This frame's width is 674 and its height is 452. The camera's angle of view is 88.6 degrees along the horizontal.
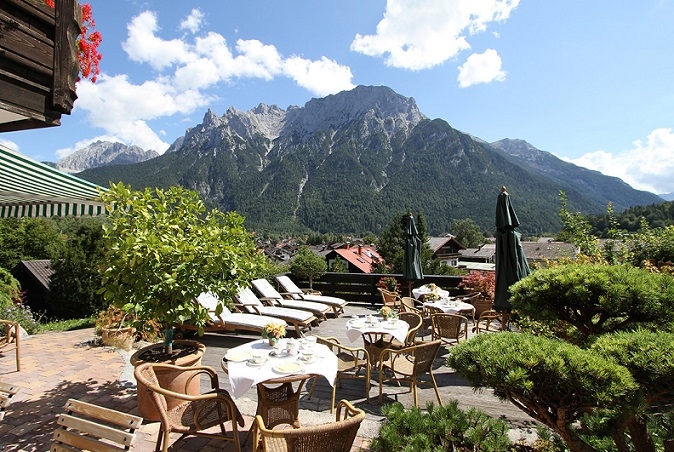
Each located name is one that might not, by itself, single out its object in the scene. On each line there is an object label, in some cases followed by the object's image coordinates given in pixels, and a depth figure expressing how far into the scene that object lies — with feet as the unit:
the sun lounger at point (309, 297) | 27.50
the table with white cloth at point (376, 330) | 14.33
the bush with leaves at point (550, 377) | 5.64
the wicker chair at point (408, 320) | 15.99
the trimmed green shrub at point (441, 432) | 7.75
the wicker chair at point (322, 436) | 6.04
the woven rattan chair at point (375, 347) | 14.25
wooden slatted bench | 6.15
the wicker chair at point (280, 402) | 9.16
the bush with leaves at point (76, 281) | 35.73
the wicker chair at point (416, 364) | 11.53
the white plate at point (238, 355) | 10.10
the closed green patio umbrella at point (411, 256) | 31.04
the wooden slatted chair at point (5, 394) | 7.29
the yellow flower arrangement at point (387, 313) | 15.97
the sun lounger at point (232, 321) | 18.72
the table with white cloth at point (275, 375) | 8.95
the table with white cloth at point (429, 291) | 24.81
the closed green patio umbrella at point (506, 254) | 17.85
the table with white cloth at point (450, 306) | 21.69
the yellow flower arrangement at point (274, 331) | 11.24
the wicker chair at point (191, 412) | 7.73
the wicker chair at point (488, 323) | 21.51
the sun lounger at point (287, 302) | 24.39
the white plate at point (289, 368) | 9.23
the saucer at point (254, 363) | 9.71
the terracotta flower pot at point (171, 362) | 10.08
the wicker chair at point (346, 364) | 12.43
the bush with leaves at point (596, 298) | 8.36
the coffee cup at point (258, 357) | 9.82
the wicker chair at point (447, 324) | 16.47
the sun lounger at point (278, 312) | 21.15
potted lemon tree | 10.20
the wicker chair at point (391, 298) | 27.40
